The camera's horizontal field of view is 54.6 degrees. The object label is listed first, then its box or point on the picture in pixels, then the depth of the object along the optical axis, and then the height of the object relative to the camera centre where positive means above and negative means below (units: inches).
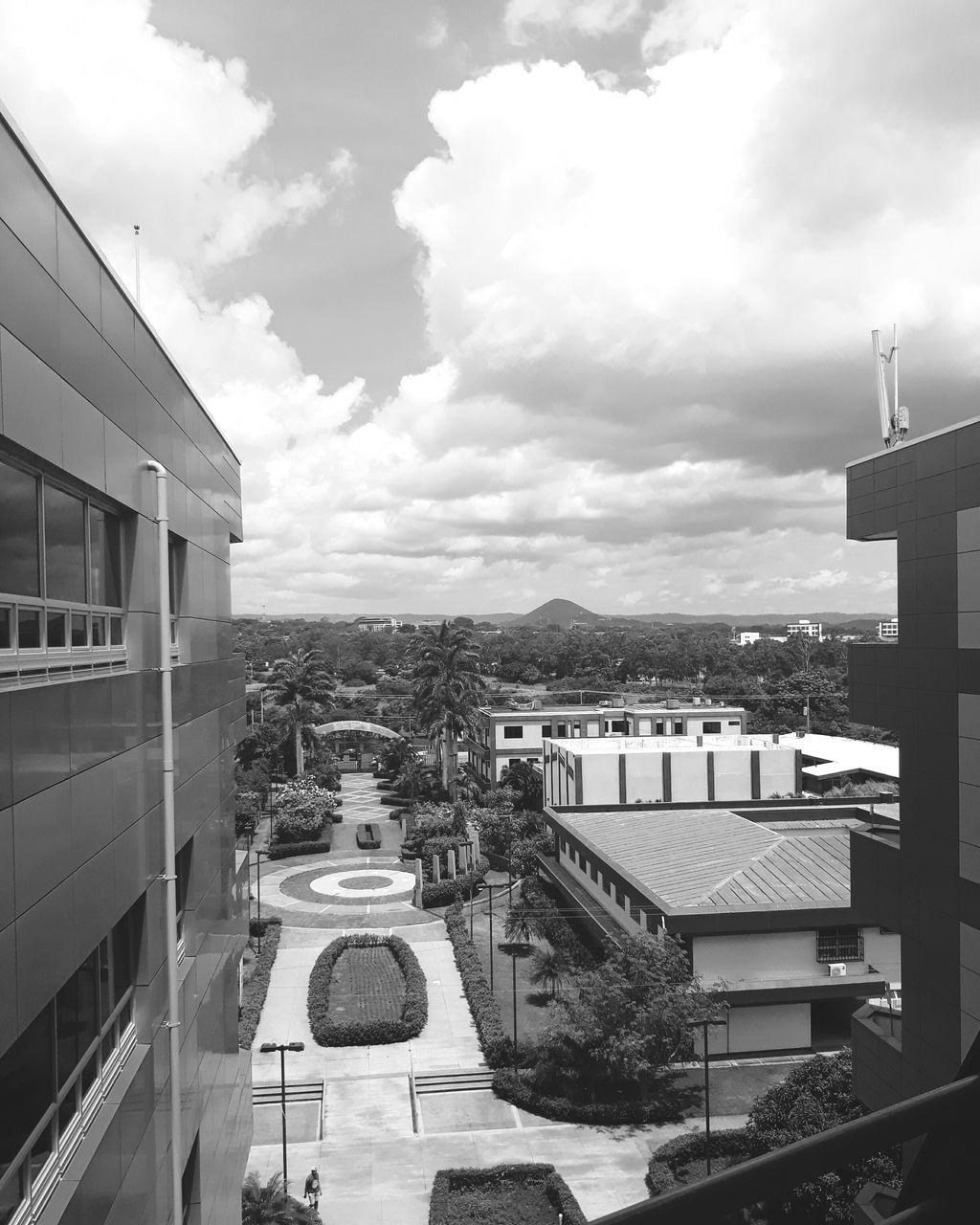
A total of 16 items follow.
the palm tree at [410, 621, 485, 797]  2561.5 -150.0
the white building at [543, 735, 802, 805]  2095.2 -322.0
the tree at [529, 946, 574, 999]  1421.0 -532.3
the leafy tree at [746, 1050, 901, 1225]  751.1 -451.4
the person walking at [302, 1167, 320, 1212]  882.1 -528.2
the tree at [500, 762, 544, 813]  2536.9 -425.2
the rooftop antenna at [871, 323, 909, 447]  699.4 +156.2
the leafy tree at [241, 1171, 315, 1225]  791.7 -491.8
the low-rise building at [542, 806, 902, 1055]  1238.3 -406.6
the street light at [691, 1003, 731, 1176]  822.8 -446.5
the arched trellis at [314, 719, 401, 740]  3479.3 -368.6
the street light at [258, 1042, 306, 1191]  975.6 -448.2
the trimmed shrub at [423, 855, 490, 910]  1900.8 -530.9
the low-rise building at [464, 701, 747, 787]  2743.6 -290.0
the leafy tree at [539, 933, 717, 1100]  1101.7 -464.7
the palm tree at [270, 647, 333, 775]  2812.5 -177.6
